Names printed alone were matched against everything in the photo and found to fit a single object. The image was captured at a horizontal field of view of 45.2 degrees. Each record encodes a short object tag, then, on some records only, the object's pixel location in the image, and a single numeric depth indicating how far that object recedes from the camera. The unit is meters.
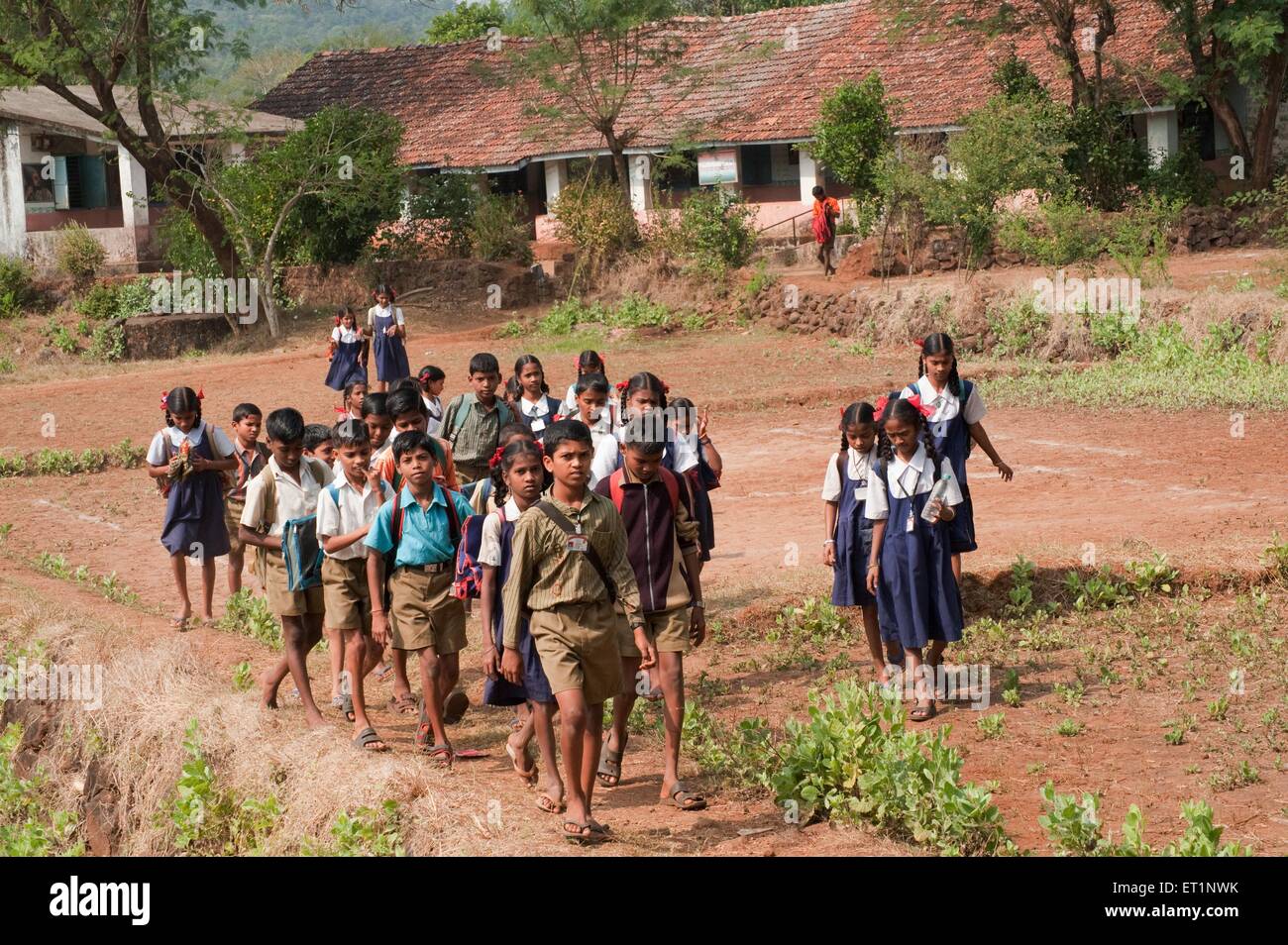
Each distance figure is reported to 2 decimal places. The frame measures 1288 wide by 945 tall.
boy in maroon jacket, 6.71
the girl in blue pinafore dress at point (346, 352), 17.95
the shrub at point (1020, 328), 21.50
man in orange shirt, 28.41
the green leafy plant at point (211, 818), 6.92
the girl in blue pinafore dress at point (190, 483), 10.29
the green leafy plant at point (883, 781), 5.96
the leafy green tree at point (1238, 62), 26.92
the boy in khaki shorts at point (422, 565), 7.22
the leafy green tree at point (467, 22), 54.16
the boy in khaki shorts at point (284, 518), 7.92
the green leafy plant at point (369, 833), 6.09
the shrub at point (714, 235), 28.23
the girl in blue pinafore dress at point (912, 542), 7.90
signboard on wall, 34.94
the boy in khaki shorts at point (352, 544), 7.56
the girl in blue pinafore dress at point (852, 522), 8.18
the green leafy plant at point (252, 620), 10.10
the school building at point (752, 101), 31.64
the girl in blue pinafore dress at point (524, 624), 6.37
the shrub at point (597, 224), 30.14
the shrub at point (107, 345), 27.34
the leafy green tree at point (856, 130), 29.91
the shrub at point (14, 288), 28.58
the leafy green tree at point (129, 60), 27.08
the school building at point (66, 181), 31.05
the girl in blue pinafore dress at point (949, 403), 8.69
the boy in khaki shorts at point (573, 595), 6.09
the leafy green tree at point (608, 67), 32.38
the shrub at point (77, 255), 29.75
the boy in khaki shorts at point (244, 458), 9.57
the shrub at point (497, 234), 31.22
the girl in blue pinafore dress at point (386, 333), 18.88
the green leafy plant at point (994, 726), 7.54
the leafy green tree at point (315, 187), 29.25
